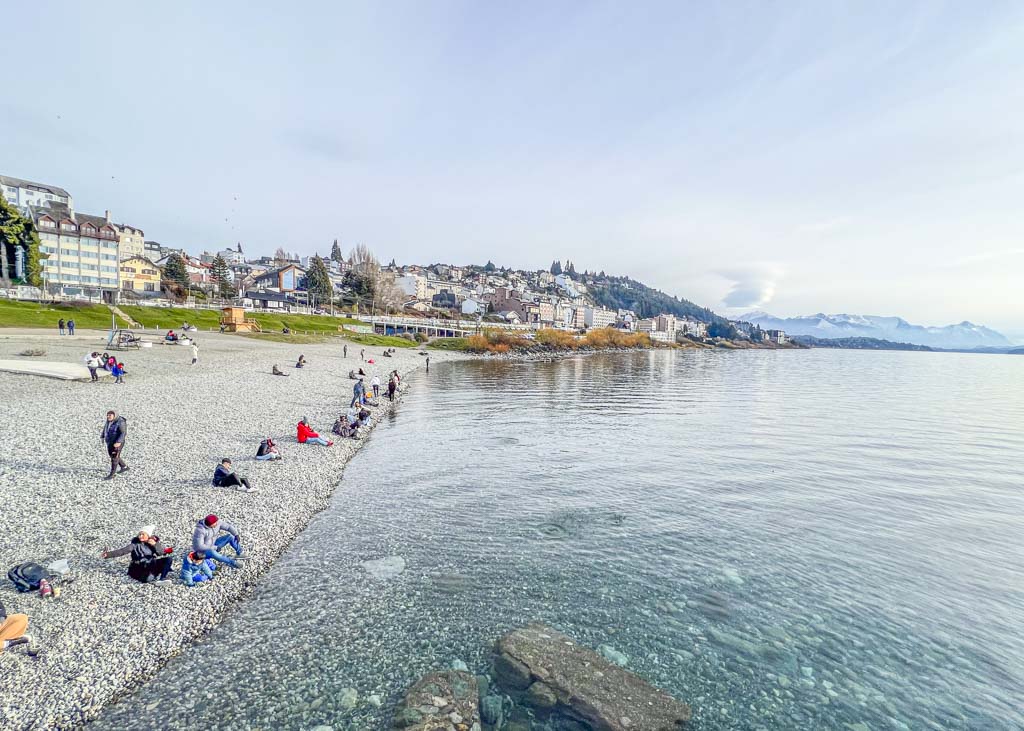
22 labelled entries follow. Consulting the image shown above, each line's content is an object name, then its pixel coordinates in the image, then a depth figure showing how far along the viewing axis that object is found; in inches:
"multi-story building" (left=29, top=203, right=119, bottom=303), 3929.6
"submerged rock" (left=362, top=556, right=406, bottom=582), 532.1
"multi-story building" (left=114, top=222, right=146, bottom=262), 5423.2
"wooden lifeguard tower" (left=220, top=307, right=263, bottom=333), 3134.8
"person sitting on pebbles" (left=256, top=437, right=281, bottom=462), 852.0
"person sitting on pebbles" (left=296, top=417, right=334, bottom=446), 1008.2
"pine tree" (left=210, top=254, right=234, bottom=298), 4847.4
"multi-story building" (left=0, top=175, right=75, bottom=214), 4589.1
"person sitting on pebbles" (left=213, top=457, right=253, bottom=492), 703.7
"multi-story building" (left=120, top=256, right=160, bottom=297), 4468.5
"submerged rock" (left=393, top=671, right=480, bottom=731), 327.0
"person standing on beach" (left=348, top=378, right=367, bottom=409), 1349.7
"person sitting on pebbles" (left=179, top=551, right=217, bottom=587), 475.5
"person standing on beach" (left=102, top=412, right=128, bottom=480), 672.4
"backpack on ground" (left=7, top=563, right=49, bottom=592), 426.0
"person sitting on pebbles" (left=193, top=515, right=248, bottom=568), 495.8
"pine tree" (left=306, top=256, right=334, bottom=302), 5339.6
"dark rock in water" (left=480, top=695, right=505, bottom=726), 344.4
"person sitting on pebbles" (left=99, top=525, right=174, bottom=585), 462.3
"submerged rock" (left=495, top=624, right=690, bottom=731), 339.6
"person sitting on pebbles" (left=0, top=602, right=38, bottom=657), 358.3
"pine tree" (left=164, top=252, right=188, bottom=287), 4857.3
